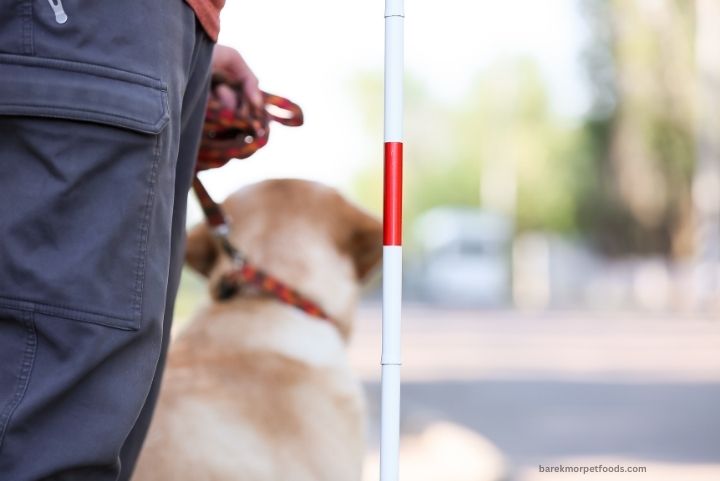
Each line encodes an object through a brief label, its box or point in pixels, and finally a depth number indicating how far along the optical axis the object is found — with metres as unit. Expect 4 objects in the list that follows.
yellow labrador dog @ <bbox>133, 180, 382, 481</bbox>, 2.35
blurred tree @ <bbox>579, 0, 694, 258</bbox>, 26.53
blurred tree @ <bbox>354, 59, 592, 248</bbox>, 39.47
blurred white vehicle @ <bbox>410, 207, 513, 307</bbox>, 29.88
